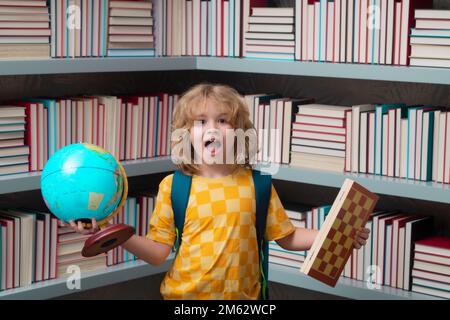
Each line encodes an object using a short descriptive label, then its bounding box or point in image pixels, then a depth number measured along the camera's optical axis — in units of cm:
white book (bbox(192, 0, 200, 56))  371
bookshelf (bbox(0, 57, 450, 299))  310
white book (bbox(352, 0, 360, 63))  326
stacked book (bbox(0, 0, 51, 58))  316
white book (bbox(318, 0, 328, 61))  337
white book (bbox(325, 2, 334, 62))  335
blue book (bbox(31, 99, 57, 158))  332
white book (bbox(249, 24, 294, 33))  348
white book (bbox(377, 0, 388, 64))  320
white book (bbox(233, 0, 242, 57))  362
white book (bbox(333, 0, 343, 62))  333
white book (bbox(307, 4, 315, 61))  341
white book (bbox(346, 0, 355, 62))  329
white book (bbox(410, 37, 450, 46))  303
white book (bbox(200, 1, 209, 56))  370
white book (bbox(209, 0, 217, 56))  368
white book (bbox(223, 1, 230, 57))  365
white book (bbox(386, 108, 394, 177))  324
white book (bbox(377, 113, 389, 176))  327
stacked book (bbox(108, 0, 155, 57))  350
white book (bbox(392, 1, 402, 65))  317
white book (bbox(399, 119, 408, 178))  321
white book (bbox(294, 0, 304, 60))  344
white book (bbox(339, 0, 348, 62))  331
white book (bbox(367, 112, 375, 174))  330
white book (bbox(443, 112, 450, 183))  309
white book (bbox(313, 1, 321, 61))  339
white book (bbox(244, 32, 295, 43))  348
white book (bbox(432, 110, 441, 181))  314
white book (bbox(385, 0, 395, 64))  318
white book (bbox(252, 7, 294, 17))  347
